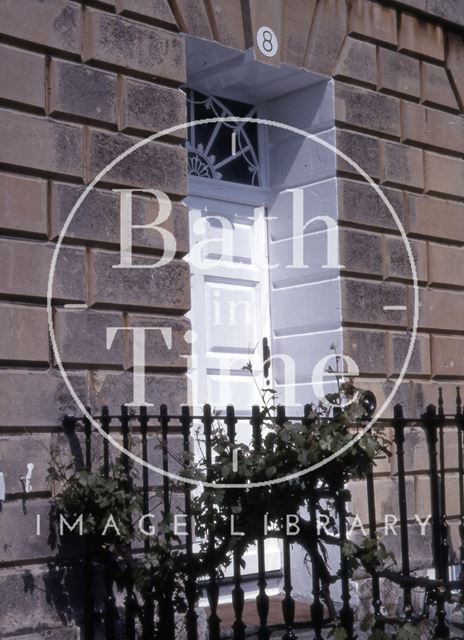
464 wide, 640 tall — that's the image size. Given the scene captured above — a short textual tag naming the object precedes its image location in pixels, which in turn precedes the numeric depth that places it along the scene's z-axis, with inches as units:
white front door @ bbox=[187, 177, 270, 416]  308.3
